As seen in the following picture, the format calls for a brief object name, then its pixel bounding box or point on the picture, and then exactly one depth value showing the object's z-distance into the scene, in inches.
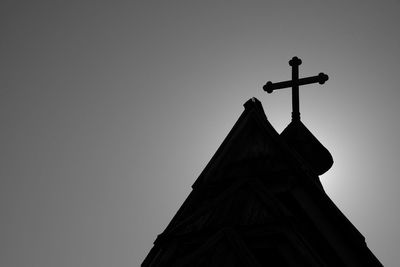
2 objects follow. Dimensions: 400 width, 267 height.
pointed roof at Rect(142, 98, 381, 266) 250.5
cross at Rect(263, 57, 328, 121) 582.6
